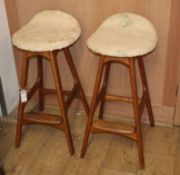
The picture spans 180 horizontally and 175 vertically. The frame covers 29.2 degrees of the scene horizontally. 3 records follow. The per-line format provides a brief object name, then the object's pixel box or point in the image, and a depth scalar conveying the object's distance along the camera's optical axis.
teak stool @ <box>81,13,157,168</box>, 1.58
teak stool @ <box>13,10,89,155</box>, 1.68
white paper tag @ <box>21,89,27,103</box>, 1.85
